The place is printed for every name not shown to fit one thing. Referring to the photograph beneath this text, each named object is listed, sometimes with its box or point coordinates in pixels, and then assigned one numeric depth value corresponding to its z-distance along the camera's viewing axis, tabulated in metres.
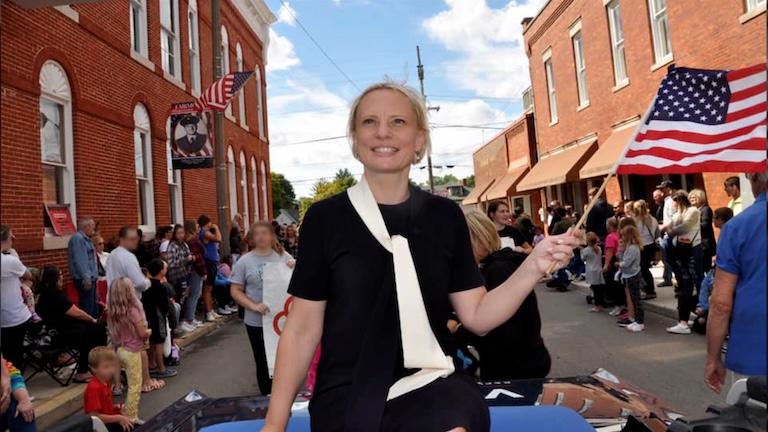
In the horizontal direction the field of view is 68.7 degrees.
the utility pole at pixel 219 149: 11.88
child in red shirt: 4.39
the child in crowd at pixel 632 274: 8.49
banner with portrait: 12.55
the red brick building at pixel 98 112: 8.71
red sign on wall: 9.37
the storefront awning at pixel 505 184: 25.27
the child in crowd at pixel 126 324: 5.92
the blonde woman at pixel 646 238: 10.30
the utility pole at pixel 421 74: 43.88
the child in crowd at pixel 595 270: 10.27
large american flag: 2.89
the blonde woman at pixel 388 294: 1.52
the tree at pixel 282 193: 84.00
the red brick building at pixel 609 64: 11.18
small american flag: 11.66
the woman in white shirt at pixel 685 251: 8.19
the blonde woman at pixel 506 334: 3.62
